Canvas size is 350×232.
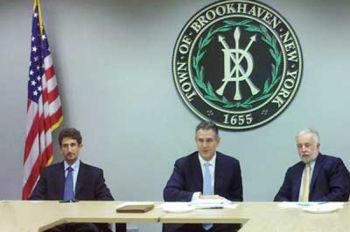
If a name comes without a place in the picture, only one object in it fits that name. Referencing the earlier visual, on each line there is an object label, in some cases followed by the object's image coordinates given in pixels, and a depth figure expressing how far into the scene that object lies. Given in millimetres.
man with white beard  4230
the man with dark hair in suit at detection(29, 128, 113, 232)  4465
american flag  5188
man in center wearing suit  4281
